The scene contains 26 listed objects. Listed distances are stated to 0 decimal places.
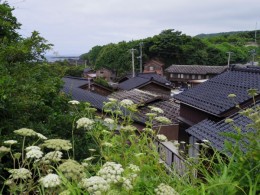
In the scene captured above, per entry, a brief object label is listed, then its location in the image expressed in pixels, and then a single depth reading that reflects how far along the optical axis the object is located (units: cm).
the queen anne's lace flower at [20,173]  194
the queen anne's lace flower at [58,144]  214
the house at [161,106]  1500
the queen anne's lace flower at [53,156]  214
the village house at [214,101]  888
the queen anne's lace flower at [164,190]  188
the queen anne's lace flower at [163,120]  337
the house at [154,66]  6000
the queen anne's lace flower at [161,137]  324
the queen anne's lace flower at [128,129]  289
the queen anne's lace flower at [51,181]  170
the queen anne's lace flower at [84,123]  269
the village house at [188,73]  4991
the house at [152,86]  3067
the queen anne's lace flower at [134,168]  224
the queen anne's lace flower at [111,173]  175
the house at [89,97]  1332
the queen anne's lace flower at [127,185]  182
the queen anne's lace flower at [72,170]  193
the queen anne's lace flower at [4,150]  213
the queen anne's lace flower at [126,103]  363
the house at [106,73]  6191
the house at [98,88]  2721
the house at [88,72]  6419
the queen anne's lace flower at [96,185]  163
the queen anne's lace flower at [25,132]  228
